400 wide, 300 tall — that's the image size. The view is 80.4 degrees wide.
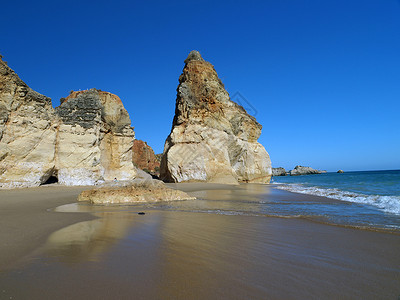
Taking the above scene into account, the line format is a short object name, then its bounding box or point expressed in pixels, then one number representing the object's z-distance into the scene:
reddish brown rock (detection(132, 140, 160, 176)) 45.44
